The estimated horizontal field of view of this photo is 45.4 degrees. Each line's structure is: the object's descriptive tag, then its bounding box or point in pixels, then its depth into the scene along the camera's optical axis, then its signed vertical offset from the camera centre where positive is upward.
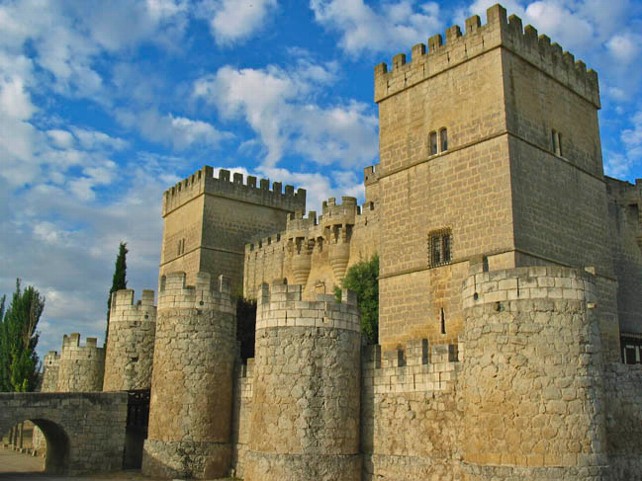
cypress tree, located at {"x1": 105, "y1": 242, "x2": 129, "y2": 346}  36.03 +6.60
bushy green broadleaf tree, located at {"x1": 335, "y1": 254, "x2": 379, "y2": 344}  26.41 +4.54
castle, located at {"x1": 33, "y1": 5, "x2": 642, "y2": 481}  14.52 +2.18
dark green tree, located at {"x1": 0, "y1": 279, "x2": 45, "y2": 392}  38.59 +3.52
